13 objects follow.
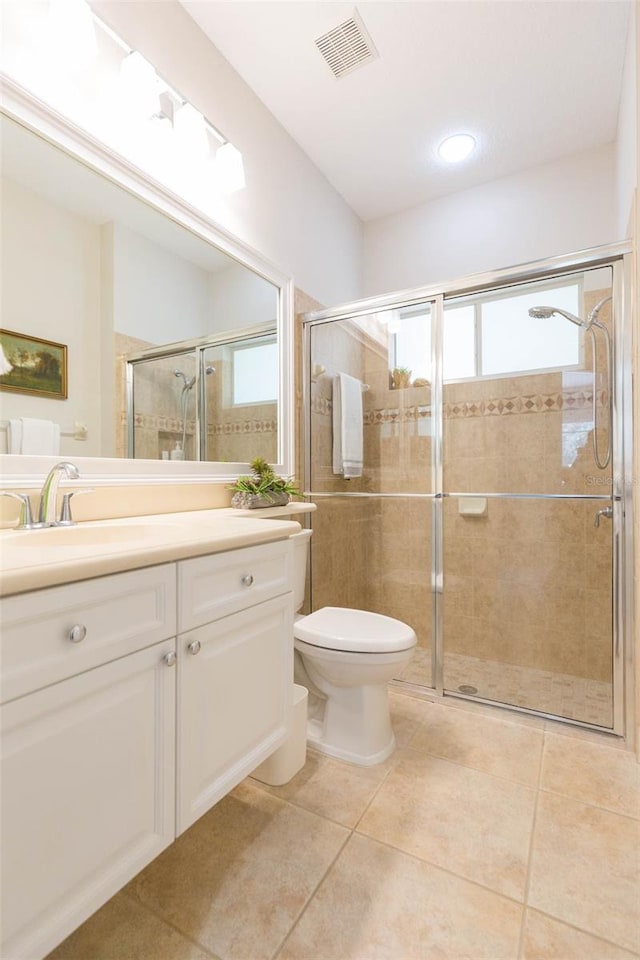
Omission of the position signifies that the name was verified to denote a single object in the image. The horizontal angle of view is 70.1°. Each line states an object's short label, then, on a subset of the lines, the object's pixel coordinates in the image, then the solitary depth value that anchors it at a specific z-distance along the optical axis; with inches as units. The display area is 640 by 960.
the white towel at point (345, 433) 92.8
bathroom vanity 25.9
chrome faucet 43.9
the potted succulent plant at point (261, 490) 68.2
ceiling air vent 66.9
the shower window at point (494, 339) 81.2
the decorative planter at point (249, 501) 68.0
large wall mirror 46.5
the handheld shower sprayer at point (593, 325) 73.5
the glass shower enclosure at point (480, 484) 79.1
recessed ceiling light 88.3
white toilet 60.6
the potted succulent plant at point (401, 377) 89.1
